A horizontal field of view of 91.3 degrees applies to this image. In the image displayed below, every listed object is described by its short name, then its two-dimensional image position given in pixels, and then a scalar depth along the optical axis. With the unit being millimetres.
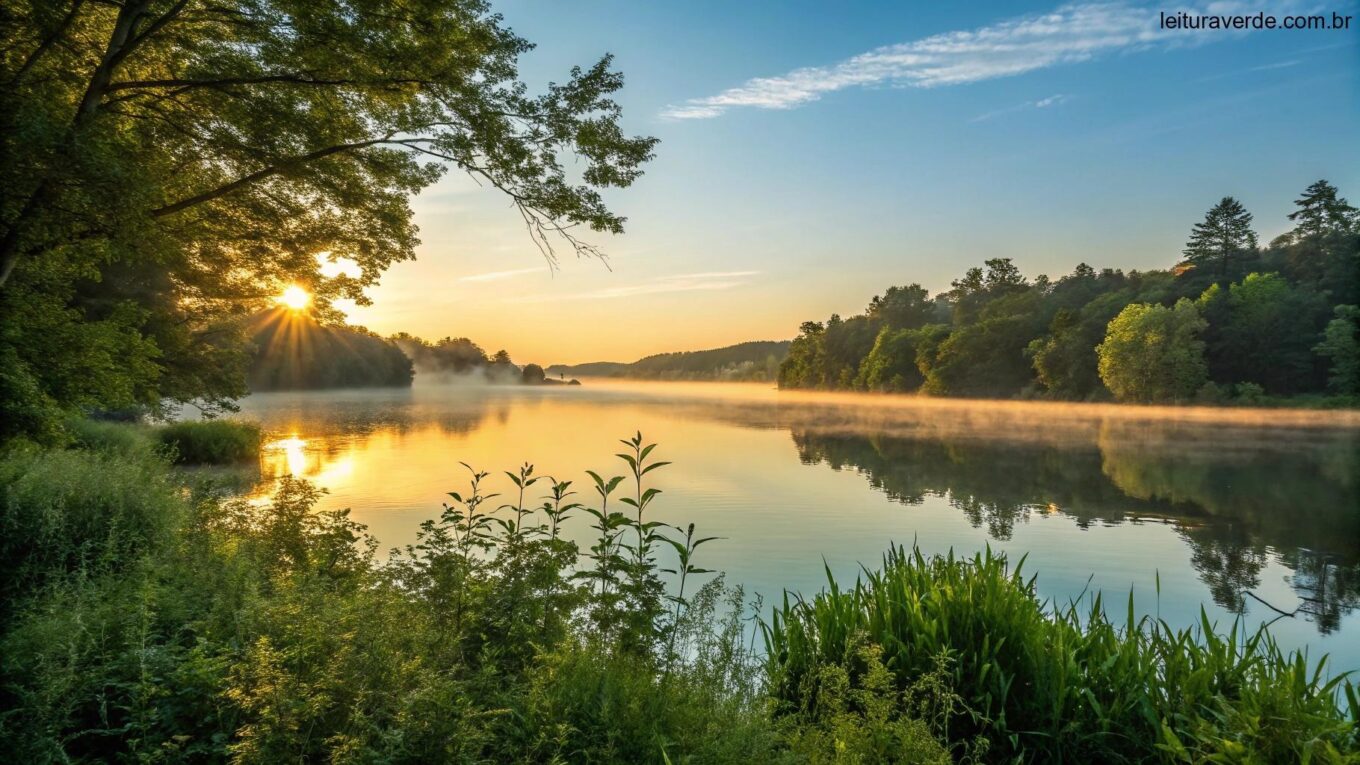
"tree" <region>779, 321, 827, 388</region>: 147250
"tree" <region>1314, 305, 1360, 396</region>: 56594
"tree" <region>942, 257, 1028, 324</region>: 118500
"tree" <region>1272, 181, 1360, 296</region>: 64375
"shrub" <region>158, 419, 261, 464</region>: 24672
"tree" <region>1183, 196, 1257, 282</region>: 77625
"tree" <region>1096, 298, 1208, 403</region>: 63688
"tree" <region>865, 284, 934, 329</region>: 140875
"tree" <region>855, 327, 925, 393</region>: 117562
